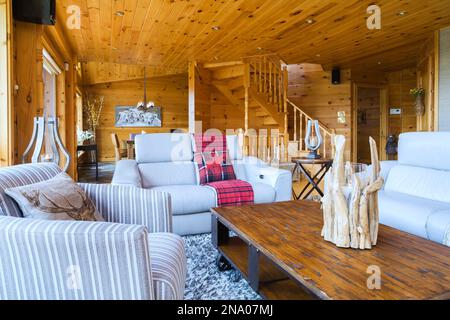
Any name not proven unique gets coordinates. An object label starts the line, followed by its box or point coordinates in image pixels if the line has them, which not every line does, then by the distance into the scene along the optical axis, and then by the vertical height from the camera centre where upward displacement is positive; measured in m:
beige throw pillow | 1.37 -0.23
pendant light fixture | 8.16 +1.08
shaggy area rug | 1.93 -0.84
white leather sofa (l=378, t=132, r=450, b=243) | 2.26 -0.35
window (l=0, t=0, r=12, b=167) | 2.69 +0.49
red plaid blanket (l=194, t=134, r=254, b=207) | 3.09 -0.25
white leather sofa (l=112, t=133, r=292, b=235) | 2.96 -0.27
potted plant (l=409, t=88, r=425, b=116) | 6.20 +0.85
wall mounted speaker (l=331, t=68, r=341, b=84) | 7.90 +1.69
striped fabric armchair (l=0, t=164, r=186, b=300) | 1.06 -0.36
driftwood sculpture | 1.54 -0.27
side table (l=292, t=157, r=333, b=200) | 3.87 -0.17
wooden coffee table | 1.17 -0.48
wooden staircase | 6.48 +0.93
